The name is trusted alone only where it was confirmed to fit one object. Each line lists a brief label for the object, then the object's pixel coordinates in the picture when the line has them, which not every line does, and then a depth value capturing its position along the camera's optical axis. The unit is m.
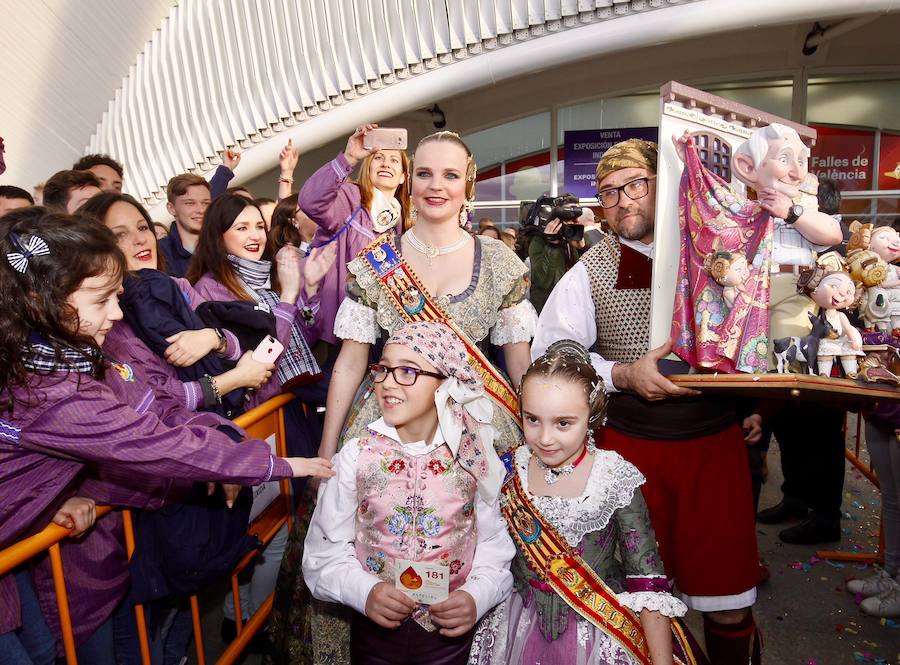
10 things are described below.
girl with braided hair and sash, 1.55
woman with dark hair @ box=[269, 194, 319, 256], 3.62
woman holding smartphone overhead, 2.82
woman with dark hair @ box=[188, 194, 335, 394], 2.56
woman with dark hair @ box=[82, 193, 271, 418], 2.03
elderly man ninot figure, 1.63
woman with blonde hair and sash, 1.92
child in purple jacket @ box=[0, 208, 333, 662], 1.39
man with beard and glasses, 1.88
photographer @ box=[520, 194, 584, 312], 4.21
